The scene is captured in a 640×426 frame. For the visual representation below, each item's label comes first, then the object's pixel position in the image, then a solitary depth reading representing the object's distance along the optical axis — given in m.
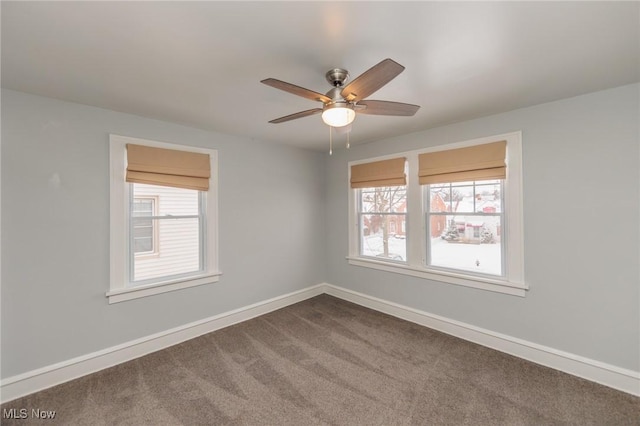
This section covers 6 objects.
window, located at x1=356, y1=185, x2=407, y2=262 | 3.68
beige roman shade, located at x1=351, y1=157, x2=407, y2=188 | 3.54
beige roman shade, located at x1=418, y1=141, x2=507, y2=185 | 2.74
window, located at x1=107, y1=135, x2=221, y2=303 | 2.61
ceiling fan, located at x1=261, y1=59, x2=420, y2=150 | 1.42
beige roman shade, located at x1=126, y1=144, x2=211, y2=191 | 2.67
